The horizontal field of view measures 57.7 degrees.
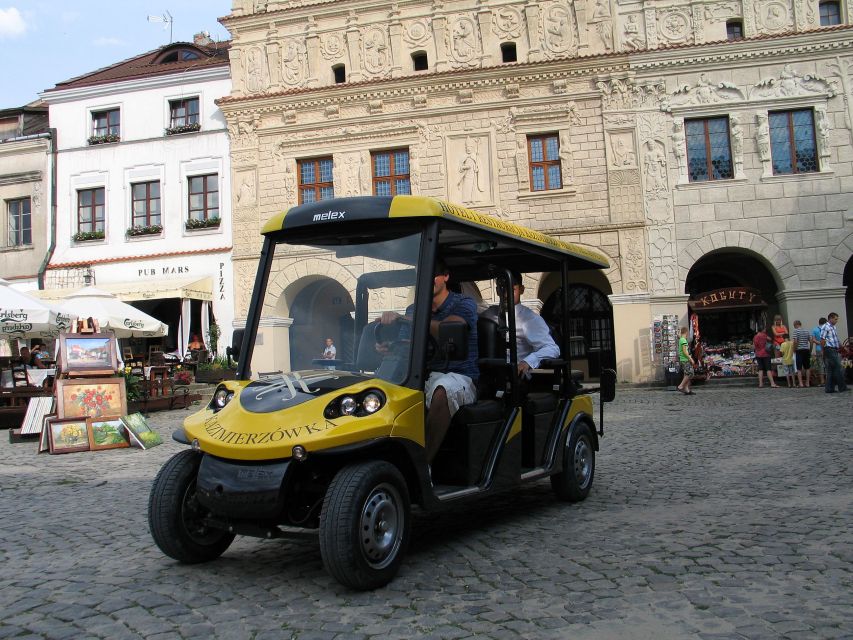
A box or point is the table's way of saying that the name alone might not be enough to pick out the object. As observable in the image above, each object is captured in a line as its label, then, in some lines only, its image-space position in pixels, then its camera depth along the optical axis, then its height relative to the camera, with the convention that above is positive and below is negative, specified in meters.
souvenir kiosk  21.62 +0.50
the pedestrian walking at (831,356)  17.02 -0.14
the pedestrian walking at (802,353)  19.56 -0.07
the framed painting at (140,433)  11.58 -0.79
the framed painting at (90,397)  12.04 -0.23
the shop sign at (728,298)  21.62 +1.57
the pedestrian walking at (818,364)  19.42 -0.35
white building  25.27 +6.46
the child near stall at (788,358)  19.64 -0.18
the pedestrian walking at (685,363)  18.86 -0.17
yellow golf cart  4.23 -0.25
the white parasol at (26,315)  14.27 +1.32
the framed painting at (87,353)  12.40 +0.48
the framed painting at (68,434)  11.30 -0.74
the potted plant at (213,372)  22.84 +0.17
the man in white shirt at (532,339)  6.32 +0.20
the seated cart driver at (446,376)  4.97 -0.06
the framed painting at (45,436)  11.40 -0.75
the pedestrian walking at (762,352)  19.81 +0.02
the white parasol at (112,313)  17.33 +1.57
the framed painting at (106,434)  11.48 -0.77
